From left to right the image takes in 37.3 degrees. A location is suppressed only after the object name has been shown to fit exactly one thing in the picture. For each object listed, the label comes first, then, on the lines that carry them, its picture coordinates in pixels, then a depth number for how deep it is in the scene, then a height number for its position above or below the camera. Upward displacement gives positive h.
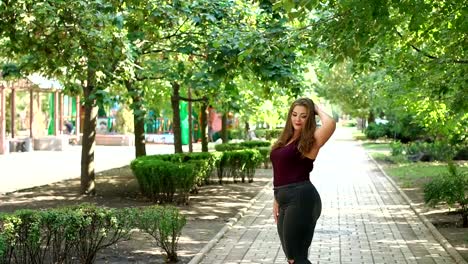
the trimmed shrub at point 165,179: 13.98 -1.04
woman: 5.07 -0.39
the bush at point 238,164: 19.88 -1.06
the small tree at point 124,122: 51.28 +0.45
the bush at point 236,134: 52.07 -0.47
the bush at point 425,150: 27.11 -1.01
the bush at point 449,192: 11.67 -1.11
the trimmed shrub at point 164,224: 8.09 -1.13
